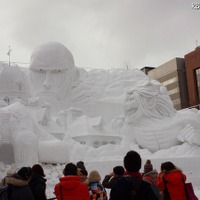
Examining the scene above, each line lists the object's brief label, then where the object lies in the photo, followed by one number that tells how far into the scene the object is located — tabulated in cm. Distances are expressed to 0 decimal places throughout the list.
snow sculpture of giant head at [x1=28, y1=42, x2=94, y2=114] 2205
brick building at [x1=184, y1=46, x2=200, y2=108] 4241
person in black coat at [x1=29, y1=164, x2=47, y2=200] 490
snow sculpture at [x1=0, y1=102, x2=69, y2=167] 1008
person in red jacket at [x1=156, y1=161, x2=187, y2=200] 462
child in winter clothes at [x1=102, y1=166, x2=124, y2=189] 518
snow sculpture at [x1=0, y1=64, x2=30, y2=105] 1518
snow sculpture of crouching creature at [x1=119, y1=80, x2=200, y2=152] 1712
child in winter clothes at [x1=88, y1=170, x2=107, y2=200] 499
